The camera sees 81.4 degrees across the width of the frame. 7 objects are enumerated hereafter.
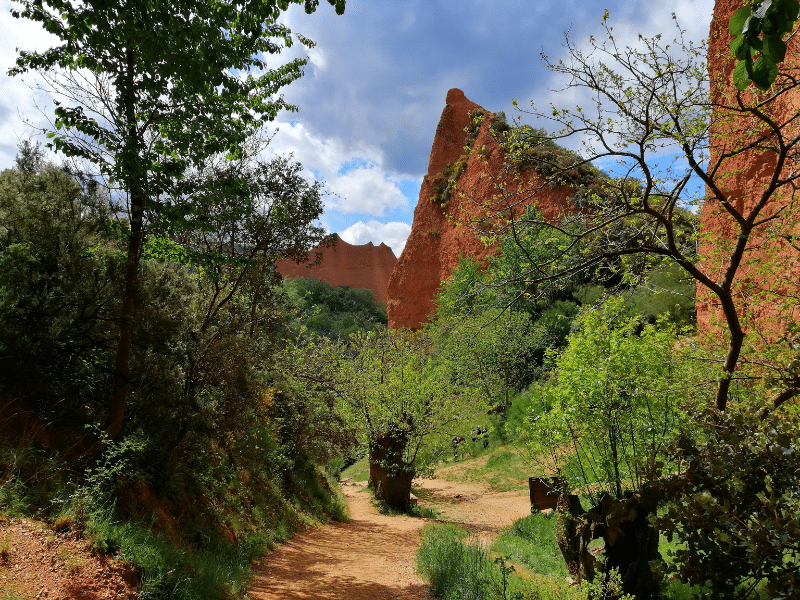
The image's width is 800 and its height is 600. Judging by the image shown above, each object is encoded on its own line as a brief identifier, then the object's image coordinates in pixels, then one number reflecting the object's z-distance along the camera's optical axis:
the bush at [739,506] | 3.05
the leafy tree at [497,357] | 21.06
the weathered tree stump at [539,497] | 10.66
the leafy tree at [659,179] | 4.47
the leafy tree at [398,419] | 12.30
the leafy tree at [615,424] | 5.46
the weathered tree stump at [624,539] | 5.38
